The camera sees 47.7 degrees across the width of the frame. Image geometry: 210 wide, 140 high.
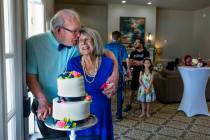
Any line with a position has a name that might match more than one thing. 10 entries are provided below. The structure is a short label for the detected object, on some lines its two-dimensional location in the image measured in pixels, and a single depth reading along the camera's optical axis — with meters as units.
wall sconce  9.91
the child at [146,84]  4.56
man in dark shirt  5.02
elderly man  1.61
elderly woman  1.62
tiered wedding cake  1.29
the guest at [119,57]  4.39
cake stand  1.28
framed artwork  9.77
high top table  4.57
